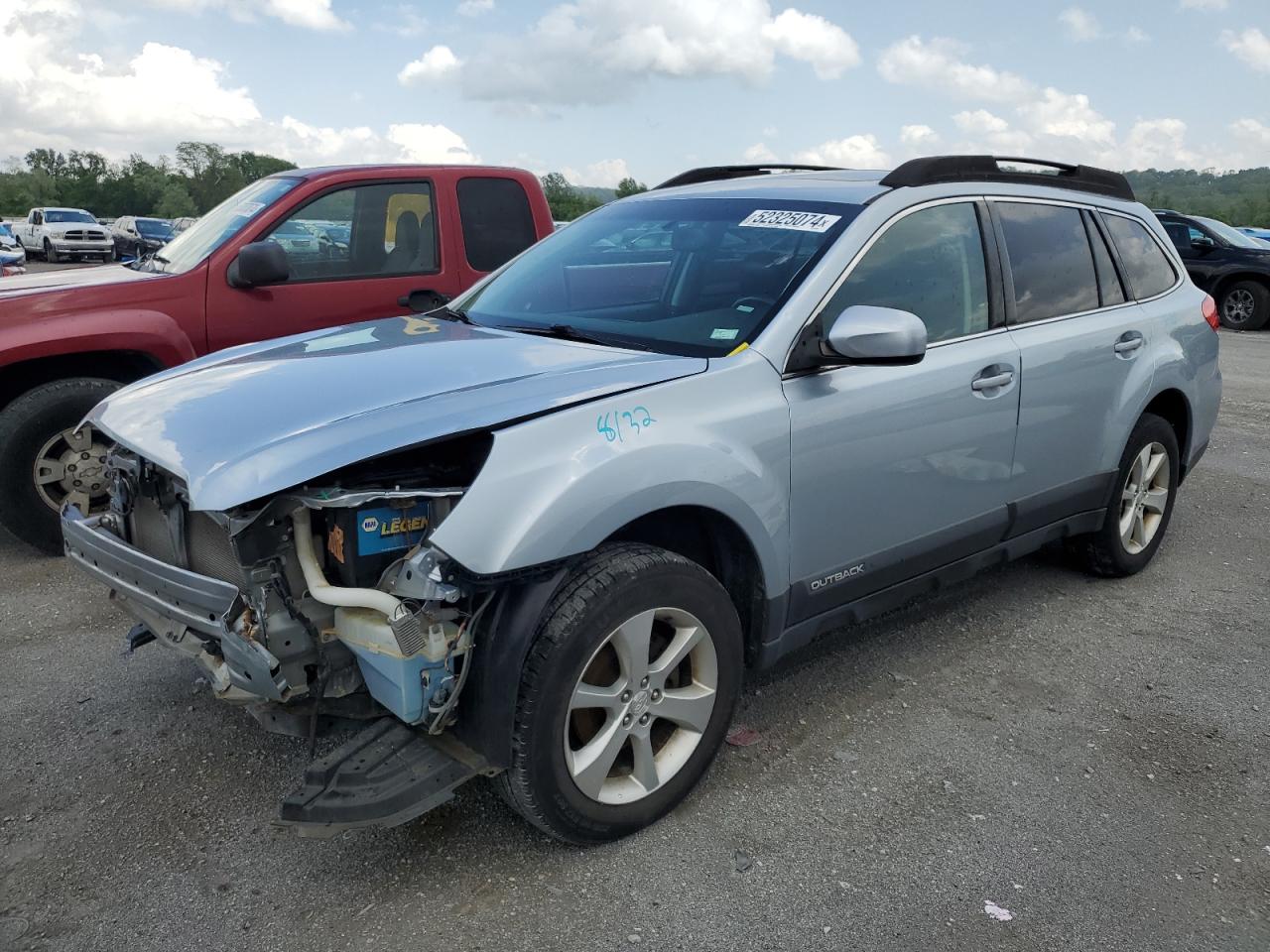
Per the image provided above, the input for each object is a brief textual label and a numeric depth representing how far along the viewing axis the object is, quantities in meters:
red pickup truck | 4.81
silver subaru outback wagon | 2.38
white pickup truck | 34.03
